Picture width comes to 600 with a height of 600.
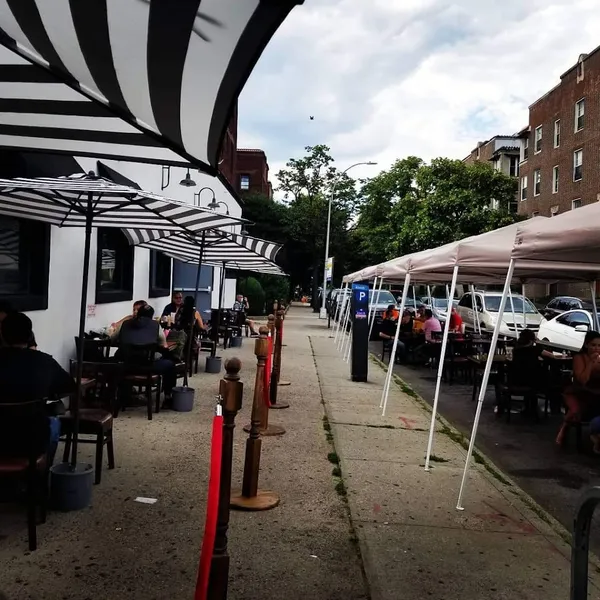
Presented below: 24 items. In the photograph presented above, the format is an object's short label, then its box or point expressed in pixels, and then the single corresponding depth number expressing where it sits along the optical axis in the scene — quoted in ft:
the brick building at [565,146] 103.14
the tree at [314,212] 138.62
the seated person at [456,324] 47.31
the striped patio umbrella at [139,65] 7.85
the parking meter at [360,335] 37.37
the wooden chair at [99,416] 15.70
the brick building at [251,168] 192.44
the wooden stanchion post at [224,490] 9.92
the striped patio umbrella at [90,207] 14.66
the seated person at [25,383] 12.31
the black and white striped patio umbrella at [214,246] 29.81
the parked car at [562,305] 72.50
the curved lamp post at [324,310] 102.63
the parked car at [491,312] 63.67
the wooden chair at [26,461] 11.99
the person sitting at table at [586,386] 22.40
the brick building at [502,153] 160.15
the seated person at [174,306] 37.24
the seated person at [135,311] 25.77
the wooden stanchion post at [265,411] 18.11
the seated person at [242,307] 62.37
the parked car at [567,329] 53.31
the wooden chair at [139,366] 23.71
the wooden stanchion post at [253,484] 15.17
